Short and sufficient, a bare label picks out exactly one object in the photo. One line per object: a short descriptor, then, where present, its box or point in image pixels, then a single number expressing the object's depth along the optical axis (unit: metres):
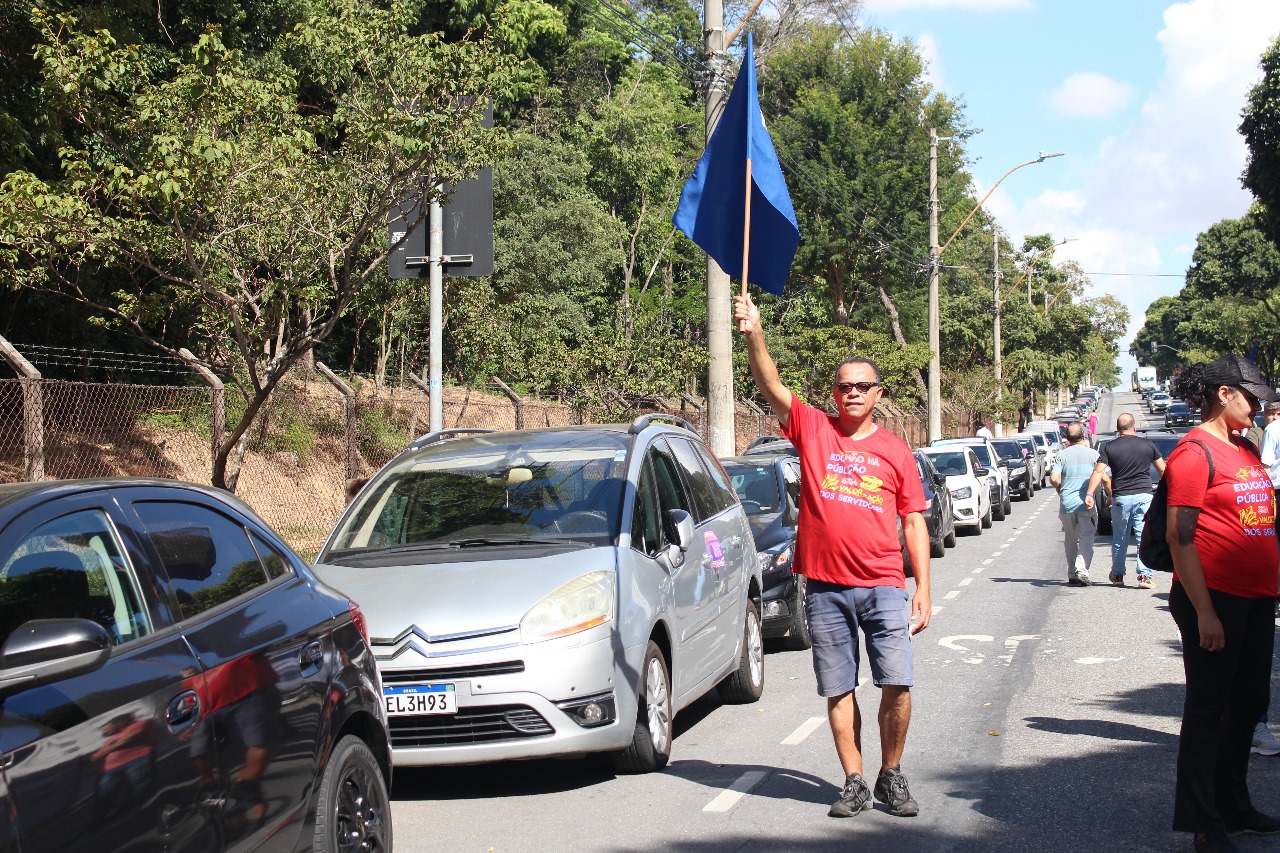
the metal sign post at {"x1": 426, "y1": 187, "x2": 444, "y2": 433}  12.39
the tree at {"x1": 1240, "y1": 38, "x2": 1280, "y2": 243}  29.80
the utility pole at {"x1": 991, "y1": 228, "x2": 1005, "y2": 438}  55.50
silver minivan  6.30
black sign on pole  12.67
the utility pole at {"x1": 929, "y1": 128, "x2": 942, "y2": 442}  36.84
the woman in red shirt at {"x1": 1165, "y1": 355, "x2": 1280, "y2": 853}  5.41
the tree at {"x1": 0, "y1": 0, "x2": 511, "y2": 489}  10.25
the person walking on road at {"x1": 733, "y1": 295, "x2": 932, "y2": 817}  5.98
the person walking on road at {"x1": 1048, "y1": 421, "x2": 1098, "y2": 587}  15.74
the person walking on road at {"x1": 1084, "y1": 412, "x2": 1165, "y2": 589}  14.55
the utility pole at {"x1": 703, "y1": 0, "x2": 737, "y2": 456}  15.46
